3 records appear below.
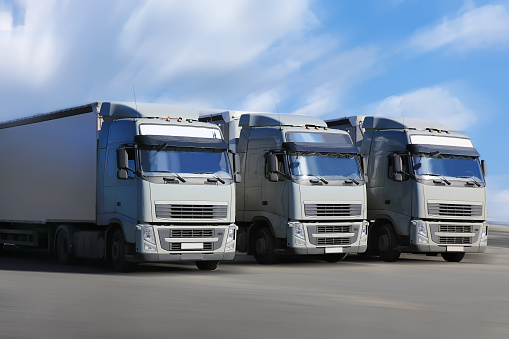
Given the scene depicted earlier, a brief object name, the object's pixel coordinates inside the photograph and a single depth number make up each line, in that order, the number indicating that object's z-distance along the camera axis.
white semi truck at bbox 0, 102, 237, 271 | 17.61
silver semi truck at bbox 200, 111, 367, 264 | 20.61
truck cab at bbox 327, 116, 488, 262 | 22.39
